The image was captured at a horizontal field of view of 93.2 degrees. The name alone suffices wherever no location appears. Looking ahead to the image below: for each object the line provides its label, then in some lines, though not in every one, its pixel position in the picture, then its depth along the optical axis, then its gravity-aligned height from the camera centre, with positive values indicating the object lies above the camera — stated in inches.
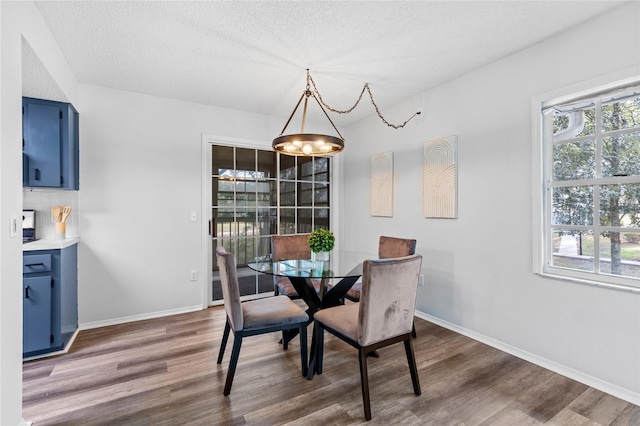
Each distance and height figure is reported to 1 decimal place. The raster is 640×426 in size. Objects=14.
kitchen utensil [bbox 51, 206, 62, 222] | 111.9 +0.8
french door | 153.3 +7.6
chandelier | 91.0 +22.3
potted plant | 105.4 -9.6
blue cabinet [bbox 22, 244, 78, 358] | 94.4 -27.5
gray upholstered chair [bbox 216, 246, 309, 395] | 78.1 -28.3
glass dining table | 87.9 -18.3
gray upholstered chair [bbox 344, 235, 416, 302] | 111.9 -14.2
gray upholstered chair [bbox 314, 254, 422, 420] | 69.2 -24.4
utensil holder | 112.9 -5.6
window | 78.7 +7.1
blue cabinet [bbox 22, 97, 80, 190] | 102.8 +25.0
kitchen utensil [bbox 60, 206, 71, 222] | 113.4 +1.1
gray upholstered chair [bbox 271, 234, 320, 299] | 123.3 -15.0
